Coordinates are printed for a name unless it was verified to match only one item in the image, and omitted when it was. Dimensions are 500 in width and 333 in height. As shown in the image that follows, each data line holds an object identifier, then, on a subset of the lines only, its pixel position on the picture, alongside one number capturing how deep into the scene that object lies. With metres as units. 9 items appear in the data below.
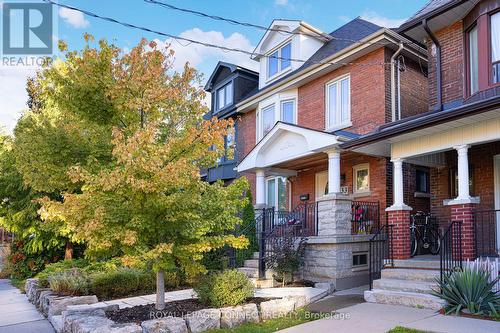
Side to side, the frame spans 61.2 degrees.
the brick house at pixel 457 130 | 8.03
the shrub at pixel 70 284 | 9.25
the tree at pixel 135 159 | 6.56
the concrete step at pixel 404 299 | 7.29
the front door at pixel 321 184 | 14.11
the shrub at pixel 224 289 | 7.38
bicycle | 10.38
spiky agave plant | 6.59
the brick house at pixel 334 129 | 10.46
